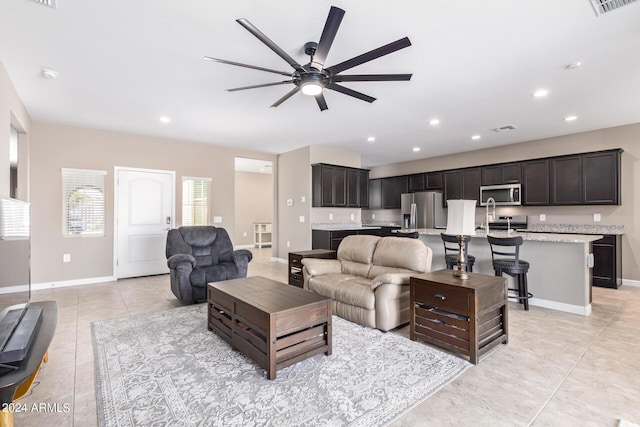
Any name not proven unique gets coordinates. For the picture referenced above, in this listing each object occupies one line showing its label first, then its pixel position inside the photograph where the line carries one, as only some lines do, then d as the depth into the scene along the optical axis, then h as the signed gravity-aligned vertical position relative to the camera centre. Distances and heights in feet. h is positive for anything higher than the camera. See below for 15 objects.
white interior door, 17.89 -0.17
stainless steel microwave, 19.67 +1.32
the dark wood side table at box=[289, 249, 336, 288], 14.33 -2.21
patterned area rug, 5.77 -3.78
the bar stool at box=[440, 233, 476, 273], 13.43 -1.92
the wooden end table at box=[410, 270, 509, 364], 7.84 -2.75
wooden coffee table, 7.21 -2.78
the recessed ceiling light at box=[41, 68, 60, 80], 10.07 +4.89
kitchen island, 11.50 -2.27
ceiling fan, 6.57 +3.86
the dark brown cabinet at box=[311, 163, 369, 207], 20.84 +2.10
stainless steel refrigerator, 23.47 +0.33
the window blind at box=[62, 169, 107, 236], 16.40 +0.83
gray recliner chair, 12.44 -1.98
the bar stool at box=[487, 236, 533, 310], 11.69 -2.02
